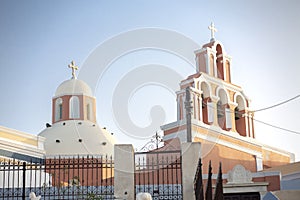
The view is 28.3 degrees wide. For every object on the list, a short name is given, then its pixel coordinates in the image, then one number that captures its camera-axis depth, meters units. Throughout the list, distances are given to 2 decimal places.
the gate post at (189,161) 13.66
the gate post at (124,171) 13.80
